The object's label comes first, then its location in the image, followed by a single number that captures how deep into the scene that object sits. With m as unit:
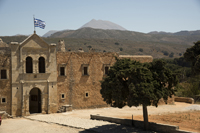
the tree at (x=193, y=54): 28.09
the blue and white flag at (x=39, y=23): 26.16
